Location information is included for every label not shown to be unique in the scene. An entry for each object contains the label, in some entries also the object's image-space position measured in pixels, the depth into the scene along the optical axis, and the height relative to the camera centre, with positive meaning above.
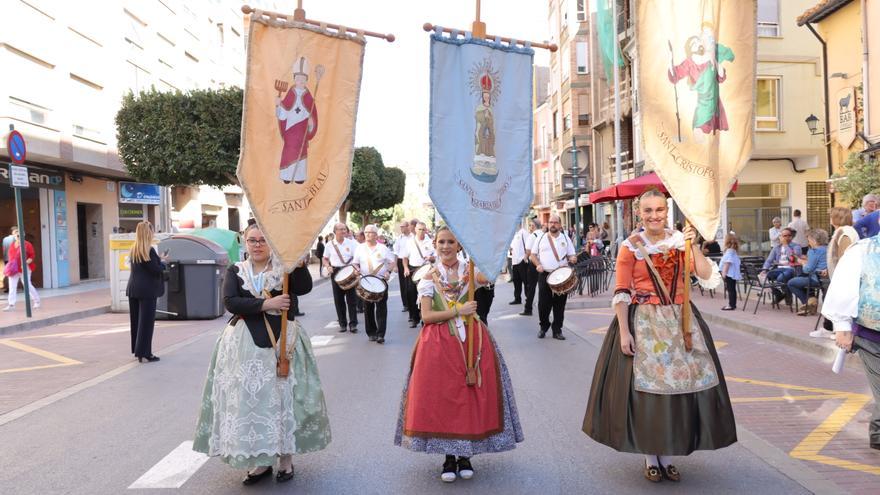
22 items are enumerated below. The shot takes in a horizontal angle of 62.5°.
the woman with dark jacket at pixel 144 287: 9.34 -0.66
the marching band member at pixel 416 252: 13.88 -0.42
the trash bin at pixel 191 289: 14.34 -1.08
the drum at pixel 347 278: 11.23 -0.72
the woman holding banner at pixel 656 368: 4.30 -0.87
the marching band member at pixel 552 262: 10.95 -0.53
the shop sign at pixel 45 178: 22.09 +1.88
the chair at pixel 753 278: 12.66 -0.99
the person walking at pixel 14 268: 15.91 -0.66
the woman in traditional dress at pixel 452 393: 4.44 -1.01
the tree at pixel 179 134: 23.53 +3.31
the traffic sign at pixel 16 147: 13.76 +1.75
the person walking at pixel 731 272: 13.23 -0.89
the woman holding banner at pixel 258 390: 4.34 -0.96
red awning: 14.91 +0.81
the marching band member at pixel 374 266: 10.79 -0.56
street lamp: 19.39 +2.70
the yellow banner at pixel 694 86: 4.81 +0.93
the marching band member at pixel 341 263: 12.14 -0.53
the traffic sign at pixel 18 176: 13.88 +1.21
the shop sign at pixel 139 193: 28.81 +1.73
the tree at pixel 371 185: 52.22 +3.46
